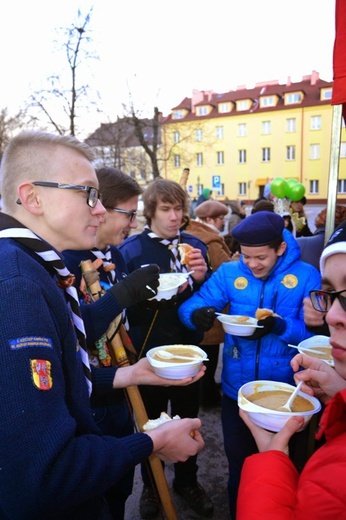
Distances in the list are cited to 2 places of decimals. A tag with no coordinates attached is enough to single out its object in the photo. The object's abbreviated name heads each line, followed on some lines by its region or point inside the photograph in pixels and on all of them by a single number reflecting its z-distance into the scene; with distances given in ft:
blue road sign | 55.57
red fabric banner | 6.99
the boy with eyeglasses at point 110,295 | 7.04
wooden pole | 6.64
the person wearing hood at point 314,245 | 13.83
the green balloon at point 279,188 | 22.24
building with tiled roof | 138.31
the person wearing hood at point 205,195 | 38.56
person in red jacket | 3.45
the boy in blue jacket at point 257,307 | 8.36
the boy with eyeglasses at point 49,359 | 3.44
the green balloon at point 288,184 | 22.33
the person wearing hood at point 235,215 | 28.73
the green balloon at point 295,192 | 21.95
